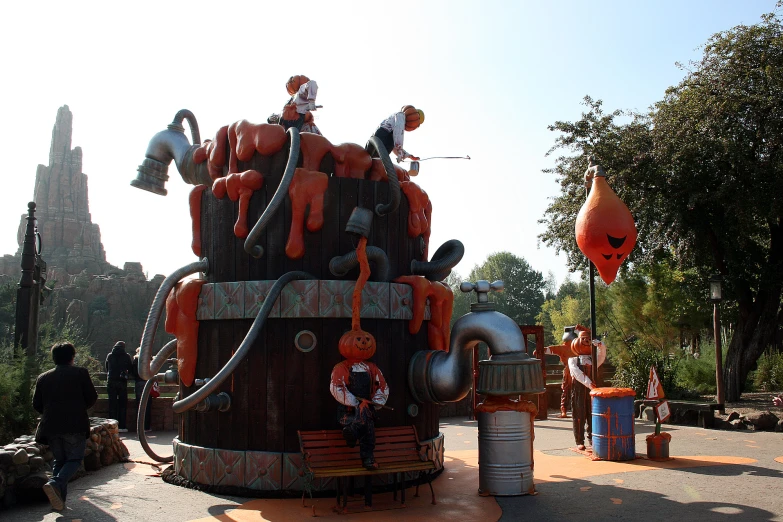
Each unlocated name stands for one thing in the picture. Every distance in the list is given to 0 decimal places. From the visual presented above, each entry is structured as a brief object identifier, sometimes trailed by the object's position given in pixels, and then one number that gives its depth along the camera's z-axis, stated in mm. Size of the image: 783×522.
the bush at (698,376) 18500
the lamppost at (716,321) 13830
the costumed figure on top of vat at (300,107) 8438
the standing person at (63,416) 6445
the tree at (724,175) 15086
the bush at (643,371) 16938
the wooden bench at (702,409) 12898
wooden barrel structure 7105
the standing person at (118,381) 12594
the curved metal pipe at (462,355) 7148
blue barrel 8820
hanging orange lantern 8336
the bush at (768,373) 19312
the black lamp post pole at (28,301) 9797
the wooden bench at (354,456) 6352
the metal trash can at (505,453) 7004
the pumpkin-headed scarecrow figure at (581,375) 9672
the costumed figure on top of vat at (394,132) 8414
